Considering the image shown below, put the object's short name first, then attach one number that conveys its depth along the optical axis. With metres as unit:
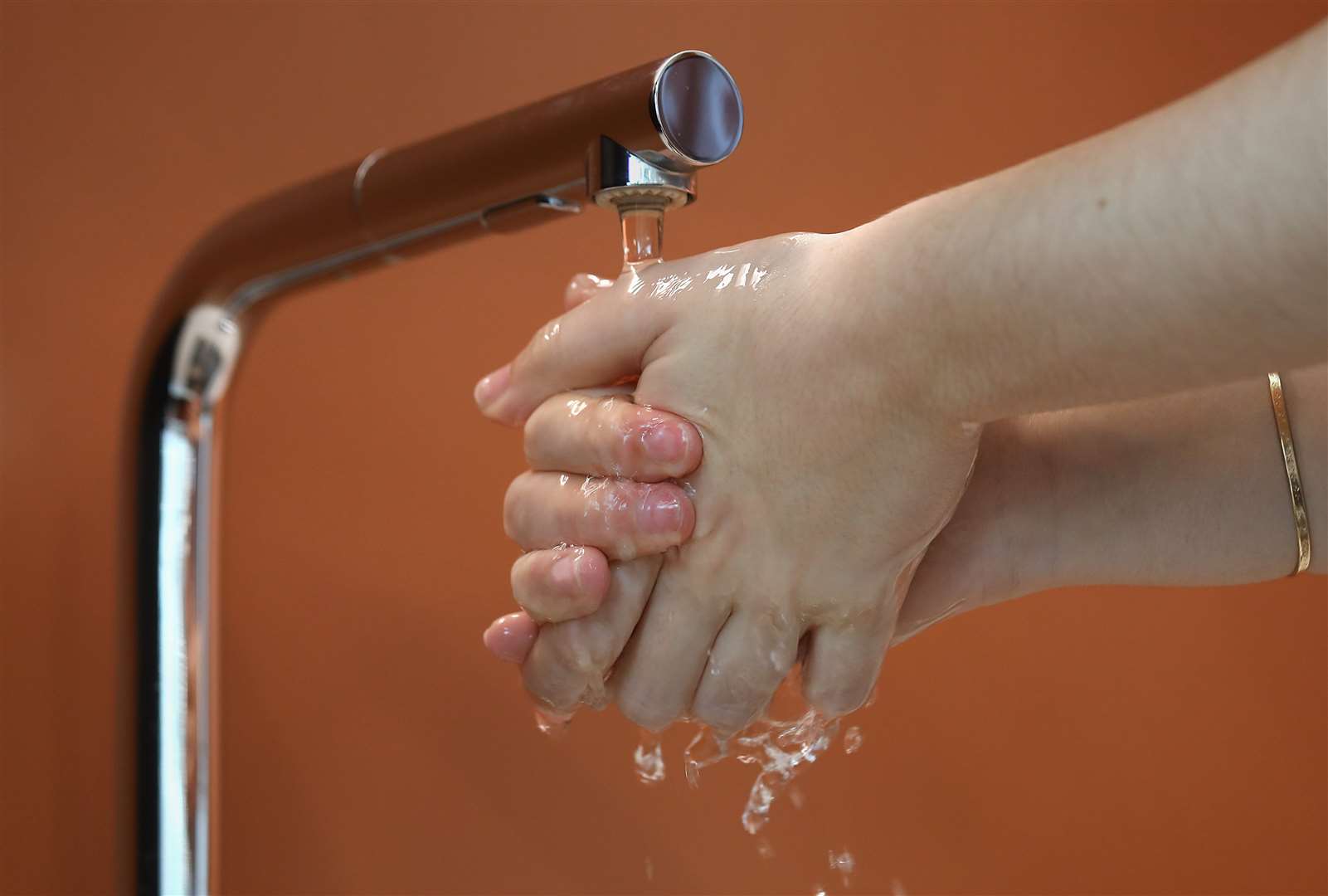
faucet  0.92
